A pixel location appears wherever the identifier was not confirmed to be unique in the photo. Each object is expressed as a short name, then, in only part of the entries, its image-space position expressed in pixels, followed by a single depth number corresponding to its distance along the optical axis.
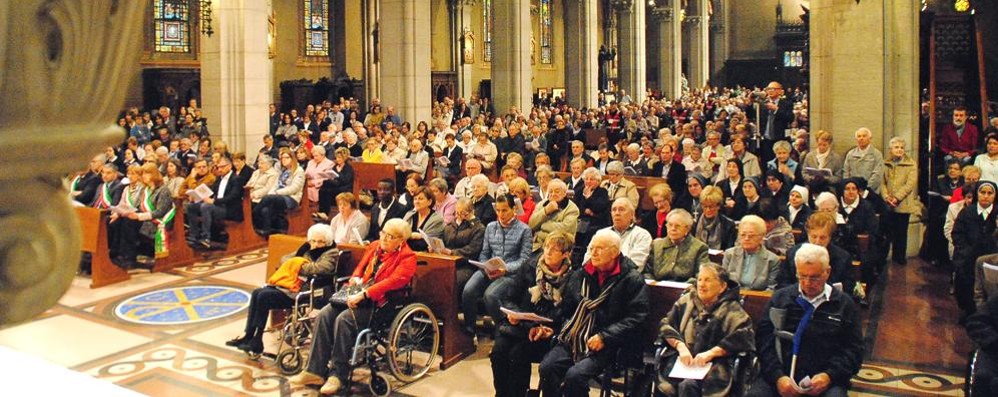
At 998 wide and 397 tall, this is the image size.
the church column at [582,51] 28.83
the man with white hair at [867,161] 10.31
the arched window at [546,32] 39.94
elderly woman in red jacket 6.59
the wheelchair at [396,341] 6.49
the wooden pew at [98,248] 9.88
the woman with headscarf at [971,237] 8.07
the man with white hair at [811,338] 5.05
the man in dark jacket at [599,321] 5.65
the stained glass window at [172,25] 22.59
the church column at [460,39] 31.36
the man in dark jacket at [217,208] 11.54
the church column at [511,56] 22.64
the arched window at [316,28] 26.47
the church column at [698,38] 42.78
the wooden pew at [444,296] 7.22
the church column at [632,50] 33.28
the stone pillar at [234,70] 15.35
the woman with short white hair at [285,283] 7.28
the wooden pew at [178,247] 10.84
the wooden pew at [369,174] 13.44
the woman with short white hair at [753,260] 6.33
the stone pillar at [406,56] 18.48
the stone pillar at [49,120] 0.76
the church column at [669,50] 37.66
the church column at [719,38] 44.91
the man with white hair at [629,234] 7.00
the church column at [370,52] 26.48
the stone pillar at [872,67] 10.84
